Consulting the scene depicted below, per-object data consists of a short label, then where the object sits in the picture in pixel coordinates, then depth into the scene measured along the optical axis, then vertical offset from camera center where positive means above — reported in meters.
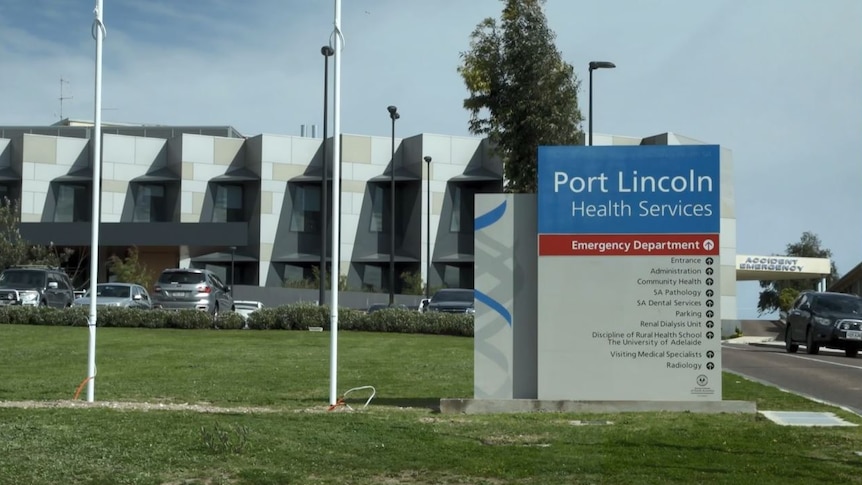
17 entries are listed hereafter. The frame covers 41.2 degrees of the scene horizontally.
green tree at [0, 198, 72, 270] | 52.75 +1.62
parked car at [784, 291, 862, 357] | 29.12 -0.73
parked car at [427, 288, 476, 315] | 35.28 -0.38
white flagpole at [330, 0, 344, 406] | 13.65 +0.97
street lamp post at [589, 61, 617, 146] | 37.06 +7.31
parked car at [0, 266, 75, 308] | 33.78 -0.11
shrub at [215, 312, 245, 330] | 31.70 -0.97
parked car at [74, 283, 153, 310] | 34.66 -0.35
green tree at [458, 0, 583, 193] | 37.03 +6.67
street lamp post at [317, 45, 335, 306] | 36.53 +6.05
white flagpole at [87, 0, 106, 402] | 14.15 +1.39
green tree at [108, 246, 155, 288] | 56.97 +0.78
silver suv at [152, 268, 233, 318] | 35.56 -0.17
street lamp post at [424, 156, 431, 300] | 57.64 +1.44
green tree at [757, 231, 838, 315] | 112.94 +1.04
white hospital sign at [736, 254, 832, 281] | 85.06 +1.99
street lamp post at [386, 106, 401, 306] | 44.81 +6.87
